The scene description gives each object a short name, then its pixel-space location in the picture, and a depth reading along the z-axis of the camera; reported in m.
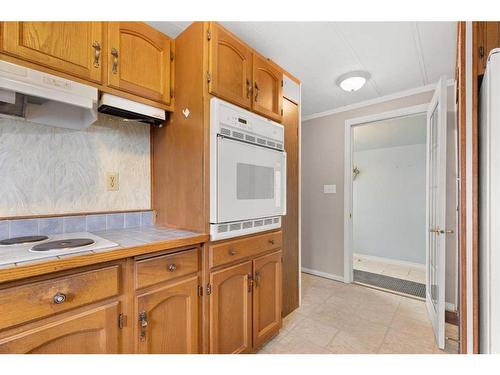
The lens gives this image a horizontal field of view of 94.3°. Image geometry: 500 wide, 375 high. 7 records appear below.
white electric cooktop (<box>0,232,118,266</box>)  0.77
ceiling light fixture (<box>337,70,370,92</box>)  2.08
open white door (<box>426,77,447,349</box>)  1.70
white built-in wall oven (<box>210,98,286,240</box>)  1.23
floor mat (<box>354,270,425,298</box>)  2.63
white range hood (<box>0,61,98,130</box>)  0.89
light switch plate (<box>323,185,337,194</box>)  2.96
